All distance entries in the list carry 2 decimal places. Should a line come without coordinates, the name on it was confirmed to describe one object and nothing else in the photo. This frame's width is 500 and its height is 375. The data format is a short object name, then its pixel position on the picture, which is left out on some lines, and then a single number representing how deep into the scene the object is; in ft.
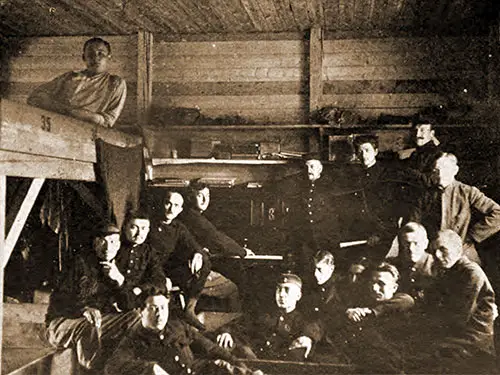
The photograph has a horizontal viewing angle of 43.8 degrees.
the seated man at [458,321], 14.82
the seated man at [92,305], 14.74
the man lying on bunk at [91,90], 16.89
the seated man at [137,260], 16.28
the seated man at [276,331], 15.03
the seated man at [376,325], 14.82
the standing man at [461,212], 16.02
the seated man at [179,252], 16.81
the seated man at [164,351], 14.84
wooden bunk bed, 11.70
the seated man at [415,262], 15.46
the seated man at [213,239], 16.89
